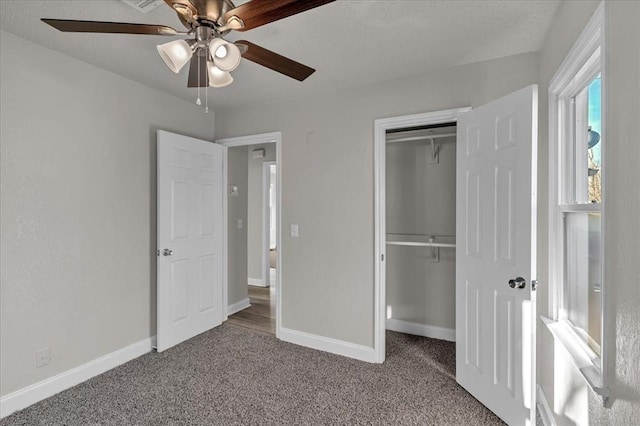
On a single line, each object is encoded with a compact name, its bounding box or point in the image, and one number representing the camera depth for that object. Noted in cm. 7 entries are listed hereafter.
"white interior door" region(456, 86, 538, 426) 196
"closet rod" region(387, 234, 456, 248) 337
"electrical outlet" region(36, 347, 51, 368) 235
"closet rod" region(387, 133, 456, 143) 329
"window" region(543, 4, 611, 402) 141
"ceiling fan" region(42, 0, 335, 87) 125
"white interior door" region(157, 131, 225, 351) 313
